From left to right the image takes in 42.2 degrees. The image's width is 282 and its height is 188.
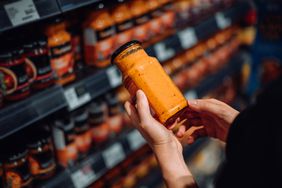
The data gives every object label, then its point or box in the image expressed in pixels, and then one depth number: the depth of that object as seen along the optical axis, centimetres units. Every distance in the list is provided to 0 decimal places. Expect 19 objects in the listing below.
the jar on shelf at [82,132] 155
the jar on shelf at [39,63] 128
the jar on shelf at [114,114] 172
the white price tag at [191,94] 231
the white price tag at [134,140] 179
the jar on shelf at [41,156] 134
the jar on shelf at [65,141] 149
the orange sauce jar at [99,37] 154
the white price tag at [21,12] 110
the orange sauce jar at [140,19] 173
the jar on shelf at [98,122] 164
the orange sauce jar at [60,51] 139
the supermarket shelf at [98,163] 145
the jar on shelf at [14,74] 119
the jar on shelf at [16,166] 125
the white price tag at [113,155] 164
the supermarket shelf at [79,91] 119
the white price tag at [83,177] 148
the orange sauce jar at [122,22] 162
